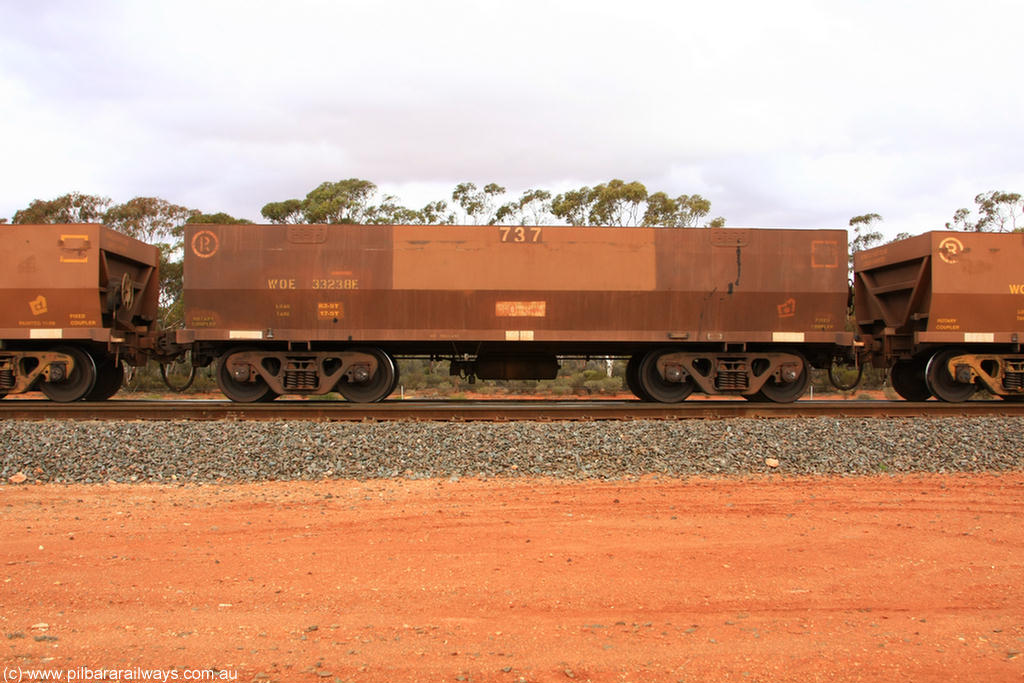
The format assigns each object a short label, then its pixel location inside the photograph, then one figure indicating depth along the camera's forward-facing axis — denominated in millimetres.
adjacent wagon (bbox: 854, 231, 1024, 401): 10734
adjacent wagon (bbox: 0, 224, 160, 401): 10461
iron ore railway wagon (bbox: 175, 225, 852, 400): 10836
